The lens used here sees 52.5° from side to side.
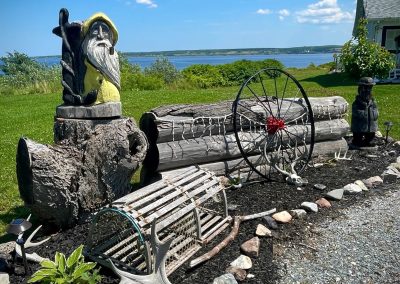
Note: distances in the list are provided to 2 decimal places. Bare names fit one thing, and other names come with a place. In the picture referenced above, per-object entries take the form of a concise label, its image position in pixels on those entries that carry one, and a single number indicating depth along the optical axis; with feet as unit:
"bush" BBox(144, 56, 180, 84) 73.67
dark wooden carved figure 23.67
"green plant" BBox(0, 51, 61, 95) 61.87
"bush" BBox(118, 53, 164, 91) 62.91
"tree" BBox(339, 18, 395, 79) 52.29
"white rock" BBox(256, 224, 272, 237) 13.99
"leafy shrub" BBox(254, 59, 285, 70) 94.40
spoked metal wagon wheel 19.95
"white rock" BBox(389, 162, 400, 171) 21.25
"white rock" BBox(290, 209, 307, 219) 15.52
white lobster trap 11.43
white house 61.62
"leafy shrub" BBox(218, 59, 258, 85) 81.22
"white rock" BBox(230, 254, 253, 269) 12.16
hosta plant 10.07
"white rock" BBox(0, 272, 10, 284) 10.97
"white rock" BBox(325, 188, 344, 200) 17.28
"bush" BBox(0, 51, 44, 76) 86.50
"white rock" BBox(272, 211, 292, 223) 15.02
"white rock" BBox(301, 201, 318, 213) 16.03
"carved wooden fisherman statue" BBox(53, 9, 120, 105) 14.60
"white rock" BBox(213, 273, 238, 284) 11.23
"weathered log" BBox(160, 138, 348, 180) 19.38
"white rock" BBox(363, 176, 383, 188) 18.97
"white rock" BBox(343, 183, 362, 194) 18.06
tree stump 13.79
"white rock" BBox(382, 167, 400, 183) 19.66
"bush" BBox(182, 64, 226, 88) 71.56
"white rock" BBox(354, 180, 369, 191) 18.53
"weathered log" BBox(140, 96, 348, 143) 17.99
